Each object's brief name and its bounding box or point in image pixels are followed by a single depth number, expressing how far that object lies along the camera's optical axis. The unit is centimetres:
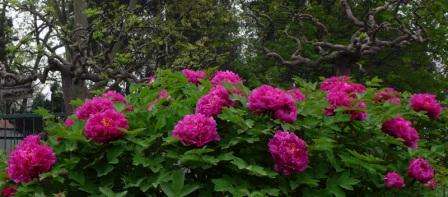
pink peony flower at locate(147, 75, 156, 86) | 381
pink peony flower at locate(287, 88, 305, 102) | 331
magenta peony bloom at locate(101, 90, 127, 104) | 351
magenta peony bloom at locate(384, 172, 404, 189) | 313
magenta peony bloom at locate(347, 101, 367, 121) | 315
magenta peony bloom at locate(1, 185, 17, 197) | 307
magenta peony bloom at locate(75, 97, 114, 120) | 321
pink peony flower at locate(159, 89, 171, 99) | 333
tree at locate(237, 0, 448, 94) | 1714
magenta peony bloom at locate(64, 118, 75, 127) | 328
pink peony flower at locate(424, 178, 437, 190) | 362
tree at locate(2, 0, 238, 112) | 1328
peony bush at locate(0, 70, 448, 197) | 280
